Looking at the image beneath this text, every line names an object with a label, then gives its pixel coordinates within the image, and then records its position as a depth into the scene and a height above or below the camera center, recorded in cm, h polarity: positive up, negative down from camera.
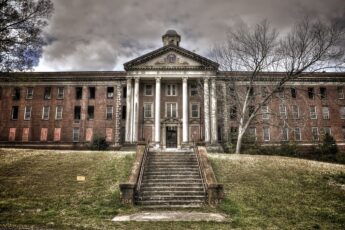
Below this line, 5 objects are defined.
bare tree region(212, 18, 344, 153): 2362 +768
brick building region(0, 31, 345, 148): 3612 +571
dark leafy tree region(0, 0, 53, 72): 2011 +844
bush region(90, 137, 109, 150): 3631 +52
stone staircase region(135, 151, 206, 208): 1392 -192
